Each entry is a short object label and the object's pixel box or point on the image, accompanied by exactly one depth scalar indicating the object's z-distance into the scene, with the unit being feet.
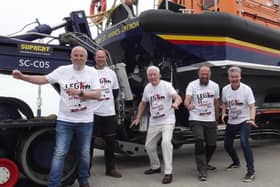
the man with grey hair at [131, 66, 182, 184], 17.28
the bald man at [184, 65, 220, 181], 17.54
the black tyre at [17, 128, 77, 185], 14.92
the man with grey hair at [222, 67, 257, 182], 17.44
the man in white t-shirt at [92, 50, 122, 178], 17.72
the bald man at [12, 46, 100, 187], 13.88
